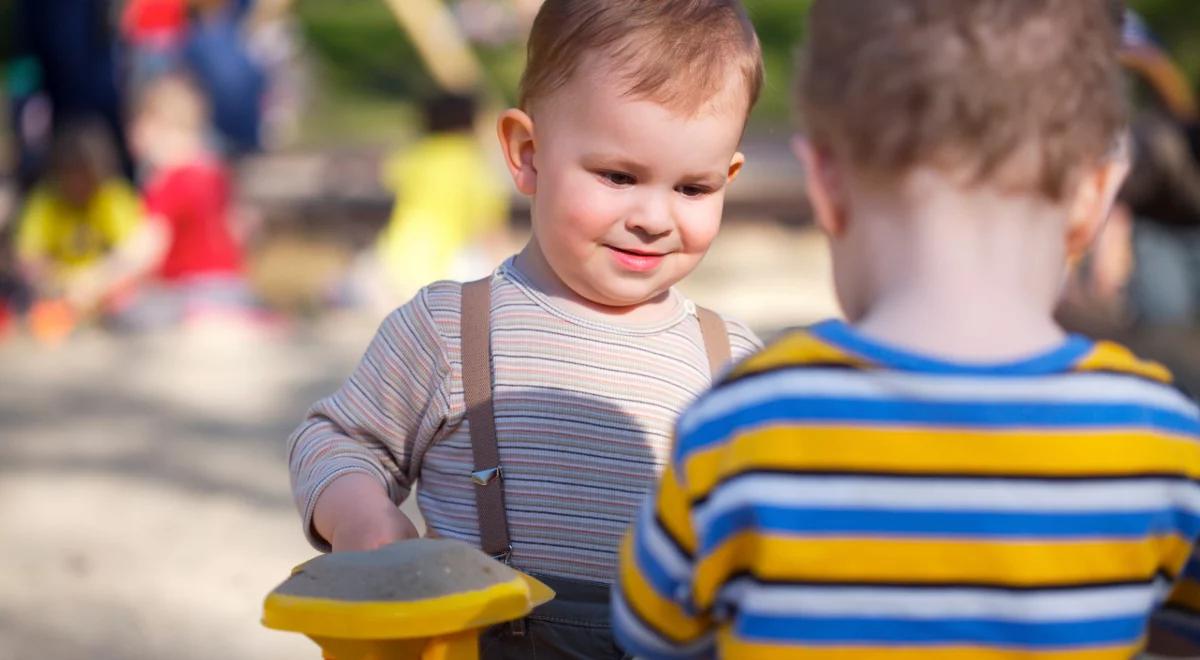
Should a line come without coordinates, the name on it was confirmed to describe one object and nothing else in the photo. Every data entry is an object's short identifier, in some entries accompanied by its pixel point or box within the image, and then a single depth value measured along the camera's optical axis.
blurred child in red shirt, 6.70
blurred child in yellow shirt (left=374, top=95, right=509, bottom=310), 7.07
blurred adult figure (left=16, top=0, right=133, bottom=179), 7.45
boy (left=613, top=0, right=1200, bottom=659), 1.15
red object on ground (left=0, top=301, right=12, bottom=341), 6.58
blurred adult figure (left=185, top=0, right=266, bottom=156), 9.19
